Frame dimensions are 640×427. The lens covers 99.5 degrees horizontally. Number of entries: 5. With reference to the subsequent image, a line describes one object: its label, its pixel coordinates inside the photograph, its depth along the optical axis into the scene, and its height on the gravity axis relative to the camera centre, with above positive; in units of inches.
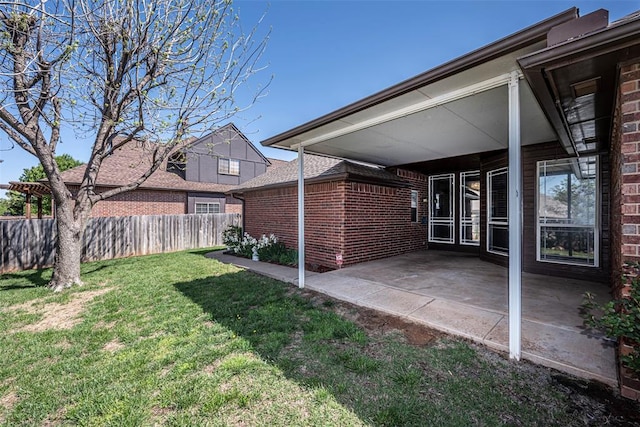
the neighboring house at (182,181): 523.8 +72.8
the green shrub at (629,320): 74.1 -30.2
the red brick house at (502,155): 84.7 +45.6
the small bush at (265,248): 319.1 -46.1
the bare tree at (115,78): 195.8 +110.5
